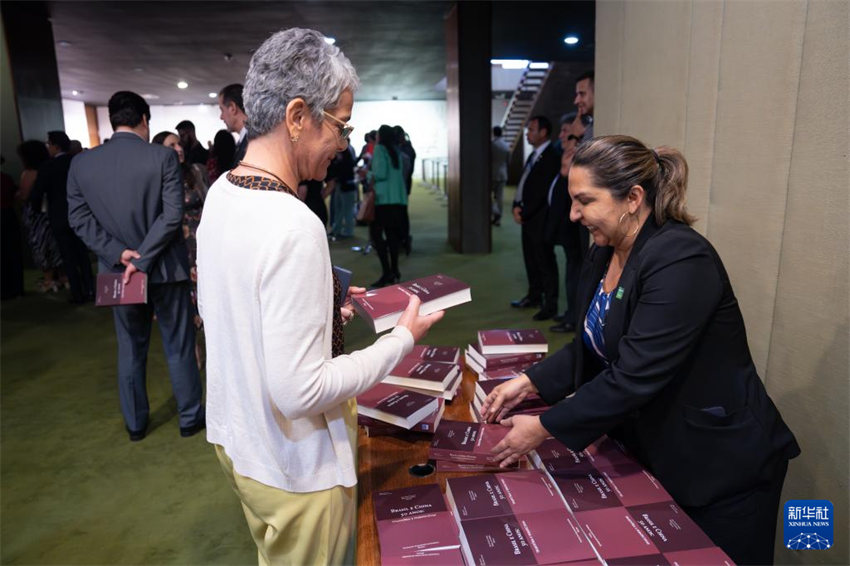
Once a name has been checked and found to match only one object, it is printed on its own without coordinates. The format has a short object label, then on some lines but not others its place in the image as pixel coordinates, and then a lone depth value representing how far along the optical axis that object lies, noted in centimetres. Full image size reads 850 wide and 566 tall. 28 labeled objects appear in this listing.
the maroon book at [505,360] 190
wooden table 118
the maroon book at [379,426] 158
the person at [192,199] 360
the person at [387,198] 611
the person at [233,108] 325
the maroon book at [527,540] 100
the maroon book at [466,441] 138
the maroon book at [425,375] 173
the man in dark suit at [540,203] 488
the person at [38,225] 654
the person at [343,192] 883
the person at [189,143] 584
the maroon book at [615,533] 101
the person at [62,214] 600
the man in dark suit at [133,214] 293
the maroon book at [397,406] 151
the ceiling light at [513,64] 1769
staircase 1694
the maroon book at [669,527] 104
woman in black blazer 126
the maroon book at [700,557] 99
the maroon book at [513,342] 192
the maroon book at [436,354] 195
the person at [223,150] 393
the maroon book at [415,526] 106
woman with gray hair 95
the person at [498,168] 1054
